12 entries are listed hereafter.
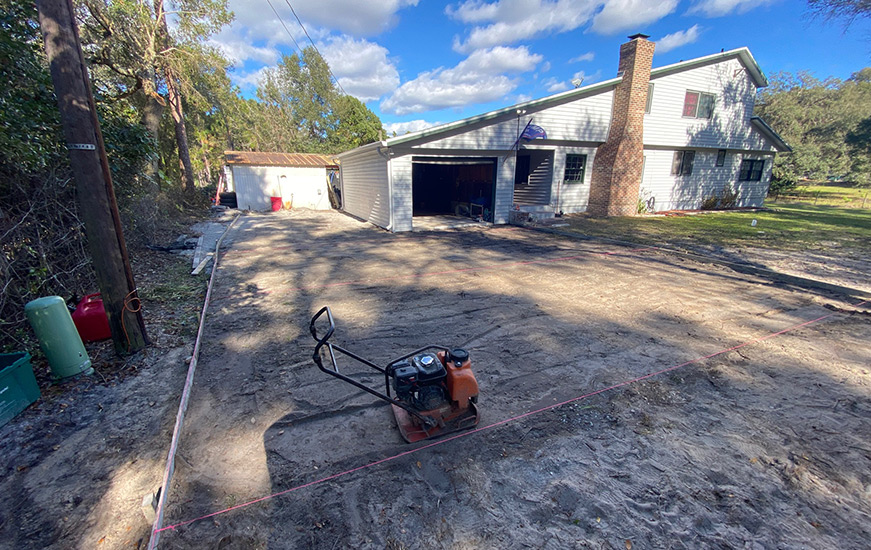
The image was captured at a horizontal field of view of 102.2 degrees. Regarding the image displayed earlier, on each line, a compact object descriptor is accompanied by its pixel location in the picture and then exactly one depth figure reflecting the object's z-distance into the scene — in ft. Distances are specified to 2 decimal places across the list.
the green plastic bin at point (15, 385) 9.27
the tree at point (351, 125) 131.85
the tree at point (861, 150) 76.60
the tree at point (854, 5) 39.87
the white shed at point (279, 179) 63.93
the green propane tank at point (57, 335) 10.71
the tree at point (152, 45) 37.06
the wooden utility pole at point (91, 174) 10.58
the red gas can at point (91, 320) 13.14
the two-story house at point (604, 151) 40.70
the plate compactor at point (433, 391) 8.16
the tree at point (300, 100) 126.11
